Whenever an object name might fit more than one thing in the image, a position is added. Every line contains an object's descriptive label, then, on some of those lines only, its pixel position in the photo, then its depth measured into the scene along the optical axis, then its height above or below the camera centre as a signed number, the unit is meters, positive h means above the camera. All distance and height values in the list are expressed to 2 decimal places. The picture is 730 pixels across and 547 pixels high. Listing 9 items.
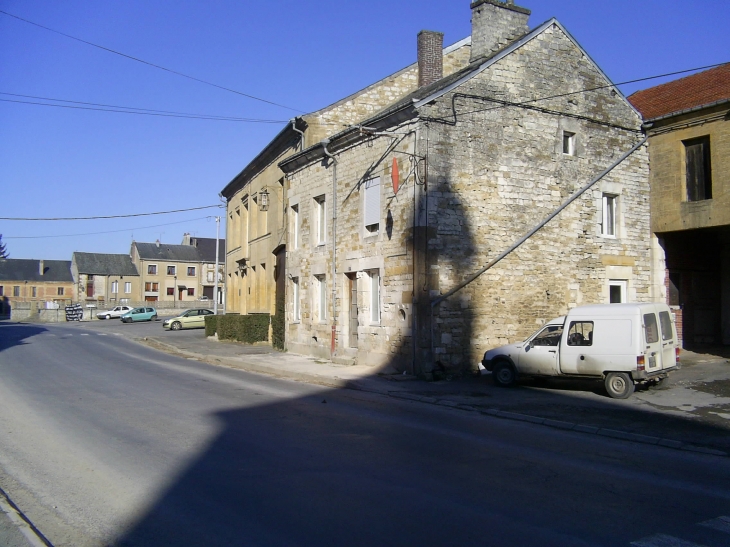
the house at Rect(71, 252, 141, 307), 78.25 +2.41
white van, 11.77 -0.91
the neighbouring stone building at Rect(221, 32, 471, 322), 22.62 +5.06
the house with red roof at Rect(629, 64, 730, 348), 16.94 +3.04
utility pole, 42.53 +1.02
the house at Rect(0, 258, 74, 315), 85.56 +2.53
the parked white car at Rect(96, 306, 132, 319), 62.50 -1.32
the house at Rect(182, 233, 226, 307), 82.06 +5.14
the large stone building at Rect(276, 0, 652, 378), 15.43 +2.54
